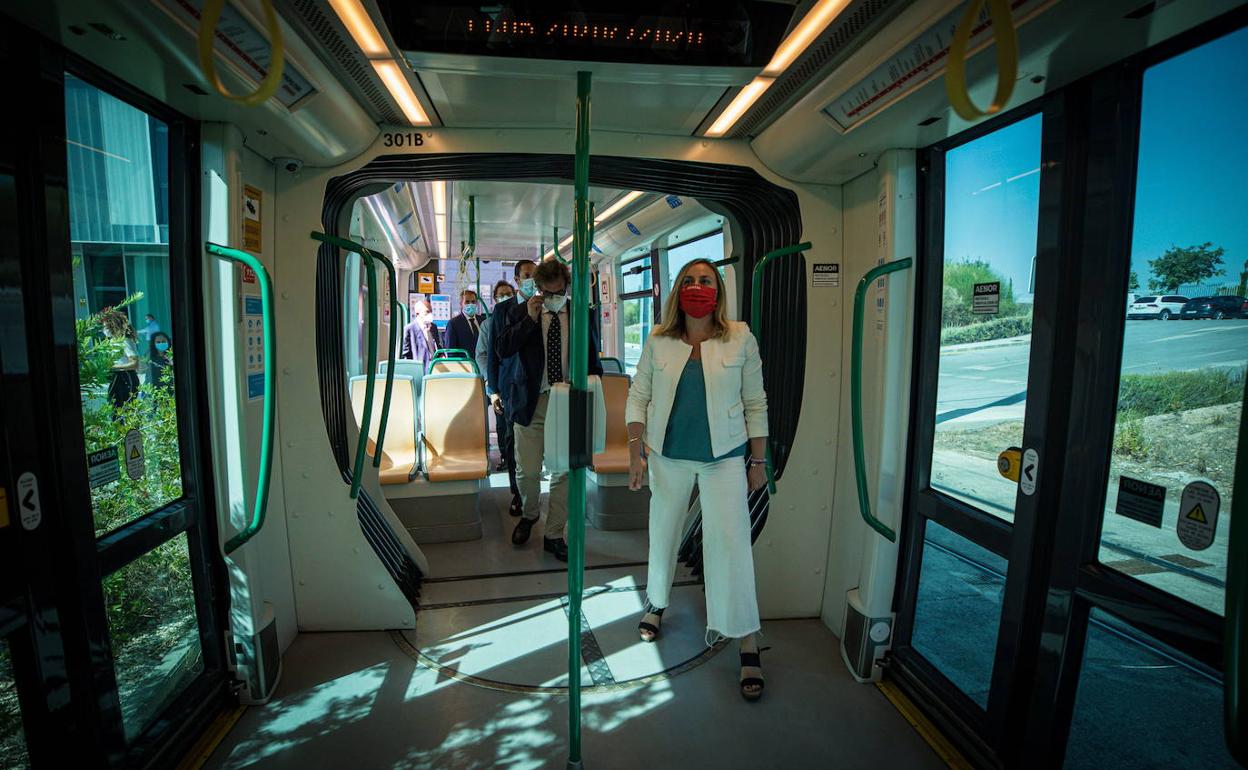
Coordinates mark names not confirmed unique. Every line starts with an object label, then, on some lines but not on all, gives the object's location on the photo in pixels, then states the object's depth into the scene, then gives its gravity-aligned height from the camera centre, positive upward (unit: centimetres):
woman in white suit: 264 -42
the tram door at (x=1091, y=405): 162 -22
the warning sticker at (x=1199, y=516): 160 -46
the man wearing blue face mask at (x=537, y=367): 379 -24
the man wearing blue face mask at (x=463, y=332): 745 -6
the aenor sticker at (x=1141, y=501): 173 -46
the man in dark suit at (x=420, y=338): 966 -18
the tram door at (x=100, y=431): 163 -33
